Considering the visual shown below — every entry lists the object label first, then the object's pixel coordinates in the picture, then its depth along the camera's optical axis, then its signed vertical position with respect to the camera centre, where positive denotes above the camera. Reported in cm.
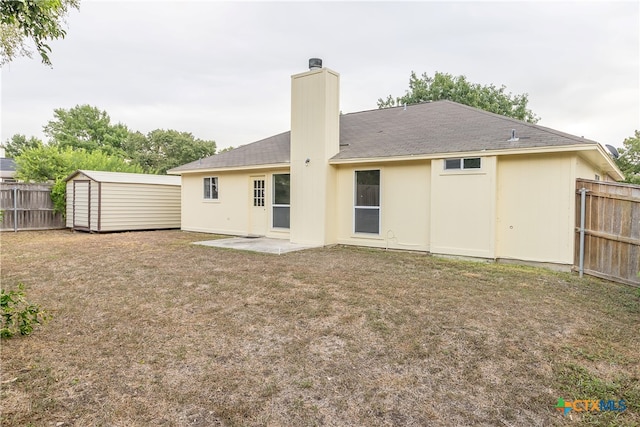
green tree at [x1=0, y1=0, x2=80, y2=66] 251 +135
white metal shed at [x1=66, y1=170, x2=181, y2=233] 1291 +7
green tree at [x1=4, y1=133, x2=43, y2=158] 3769 +623
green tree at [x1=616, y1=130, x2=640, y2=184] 2225 +320
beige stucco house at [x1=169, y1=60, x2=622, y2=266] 710 +63
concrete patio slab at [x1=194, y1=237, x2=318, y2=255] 882 -107
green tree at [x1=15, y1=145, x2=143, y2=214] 1814 +202
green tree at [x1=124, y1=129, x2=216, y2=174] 3312 +516
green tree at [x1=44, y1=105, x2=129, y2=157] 3481 +737
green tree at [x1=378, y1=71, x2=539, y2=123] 2492 +781
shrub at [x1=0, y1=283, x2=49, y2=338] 342 -120
